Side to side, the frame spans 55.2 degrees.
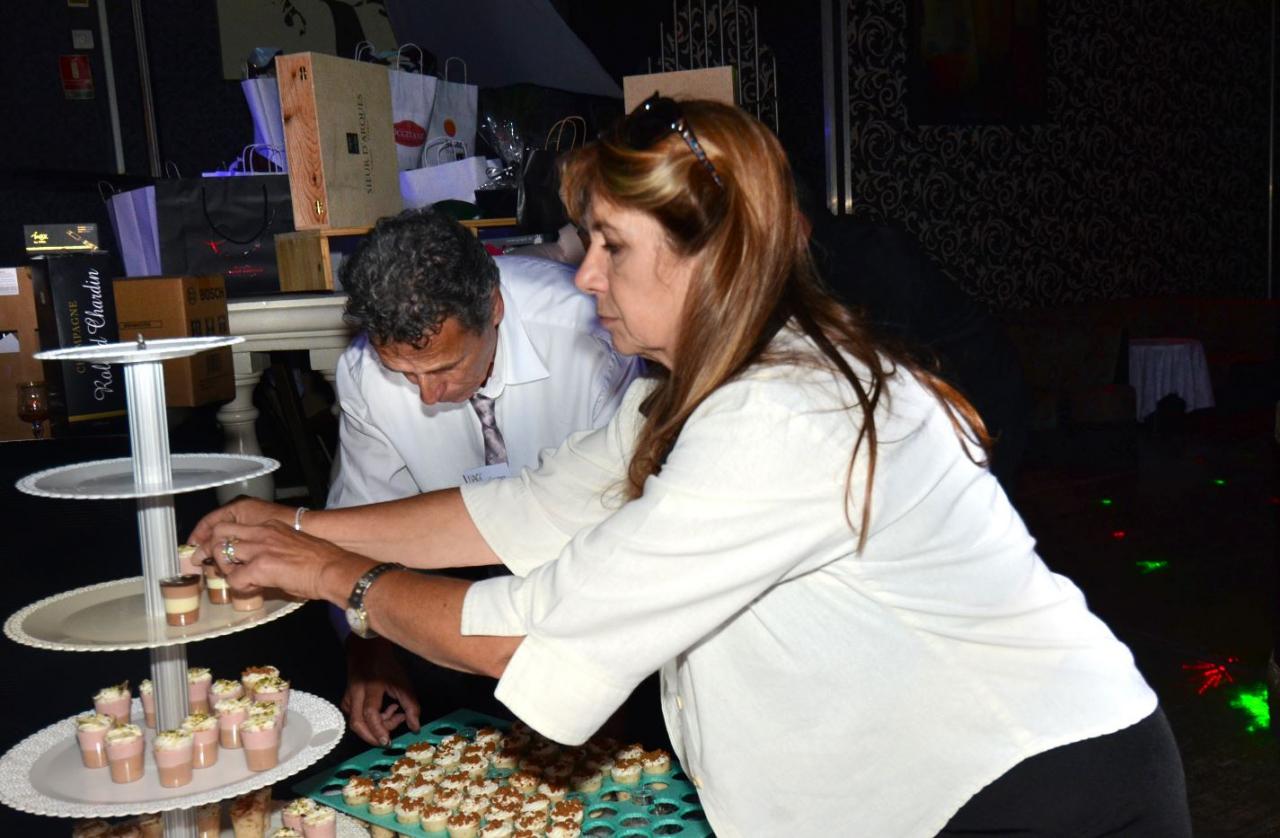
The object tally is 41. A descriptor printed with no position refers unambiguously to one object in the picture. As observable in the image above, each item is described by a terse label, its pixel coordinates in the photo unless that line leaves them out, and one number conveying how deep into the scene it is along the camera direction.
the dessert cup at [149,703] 1.60
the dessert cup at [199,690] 1.71
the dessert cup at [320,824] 1.66
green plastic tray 1.76
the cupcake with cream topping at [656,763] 1.92
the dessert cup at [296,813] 1.70
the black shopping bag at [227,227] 2.97
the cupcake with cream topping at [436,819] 1.75
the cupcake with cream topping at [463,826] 1.73
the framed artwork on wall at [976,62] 7.59
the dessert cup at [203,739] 1.46
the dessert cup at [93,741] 1.45
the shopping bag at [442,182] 3.50
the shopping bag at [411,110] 3.51
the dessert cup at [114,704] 1.59
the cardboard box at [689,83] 2.67
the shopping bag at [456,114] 3.68
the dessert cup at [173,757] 1.40
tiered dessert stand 1.30
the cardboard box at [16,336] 2.61
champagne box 2.48
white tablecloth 7.87
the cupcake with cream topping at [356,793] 1.83
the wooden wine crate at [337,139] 2.68
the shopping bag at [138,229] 2.99
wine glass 2.44
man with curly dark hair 1.97
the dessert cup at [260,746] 1.44
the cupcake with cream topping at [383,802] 1.81
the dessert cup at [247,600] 1.40
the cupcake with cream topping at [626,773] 1.91
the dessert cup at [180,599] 1.36
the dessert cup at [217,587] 1.44
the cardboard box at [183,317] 2.46
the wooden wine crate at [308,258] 2.85
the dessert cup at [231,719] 1.49
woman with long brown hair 1.08
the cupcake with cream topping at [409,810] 1.78
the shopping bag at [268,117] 3.25
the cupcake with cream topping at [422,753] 1.98
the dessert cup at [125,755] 1.41
